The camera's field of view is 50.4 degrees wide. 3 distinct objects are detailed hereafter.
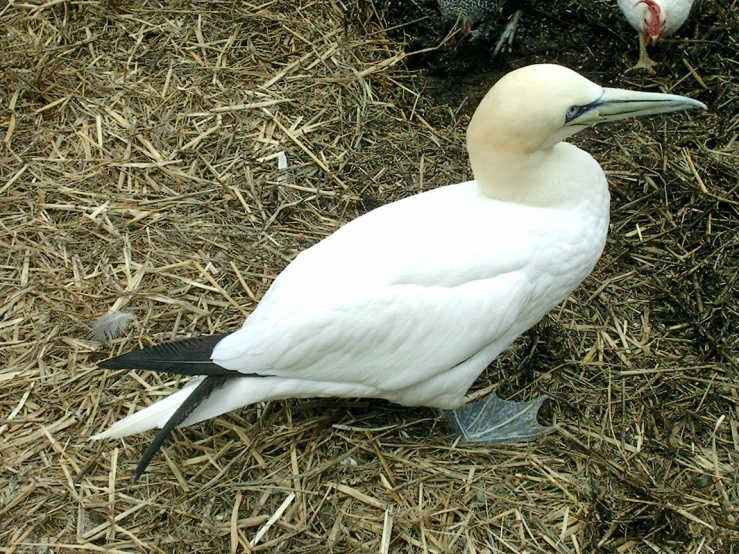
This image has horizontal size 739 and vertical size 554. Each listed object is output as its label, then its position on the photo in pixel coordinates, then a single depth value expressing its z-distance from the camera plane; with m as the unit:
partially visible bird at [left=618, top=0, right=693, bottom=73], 3.78
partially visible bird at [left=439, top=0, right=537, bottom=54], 3.95
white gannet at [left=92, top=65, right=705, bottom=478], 2.24
